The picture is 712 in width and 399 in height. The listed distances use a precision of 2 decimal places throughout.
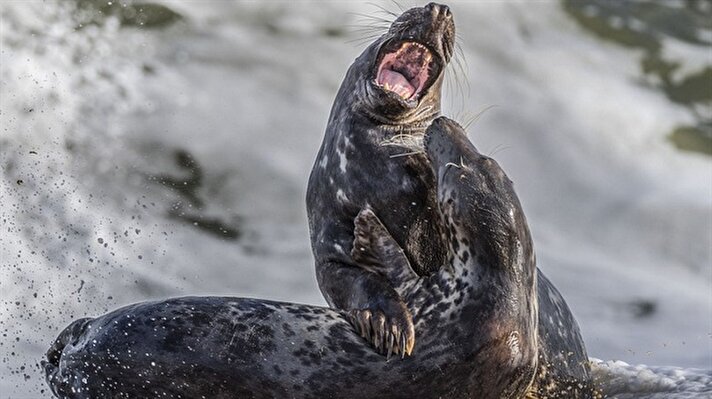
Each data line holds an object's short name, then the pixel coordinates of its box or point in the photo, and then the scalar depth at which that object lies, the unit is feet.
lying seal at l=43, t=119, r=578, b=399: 42.52
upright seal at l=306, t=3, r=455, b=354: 49.49
